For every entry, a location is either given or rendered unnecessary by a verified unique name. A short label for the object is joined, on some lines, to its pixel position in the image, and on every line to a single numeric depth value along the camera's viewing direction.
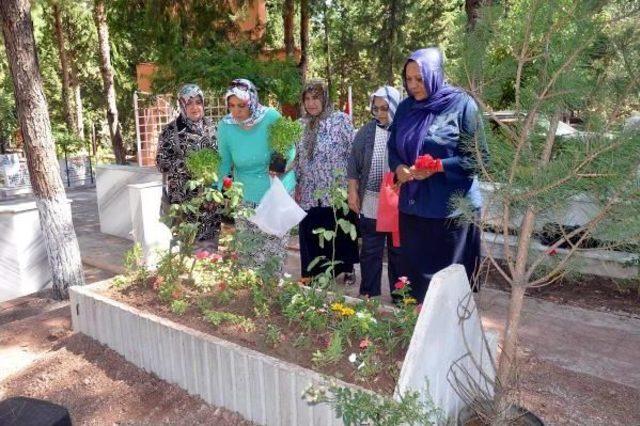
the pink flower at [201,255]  3.34
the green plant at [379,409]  1.88
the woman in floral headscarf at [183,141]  3.87
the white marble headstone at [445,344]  2.02
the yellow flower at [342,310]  2.62
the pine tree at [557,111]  1.78
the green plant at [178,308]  2.95
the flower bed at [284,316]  2.31
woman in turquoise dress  3.57
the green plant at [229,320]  2.71
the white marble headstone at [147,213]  5.18
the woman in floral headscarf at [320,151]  3.87
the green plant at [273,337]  2.53
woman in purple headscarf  2.77
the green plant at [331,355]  2.30
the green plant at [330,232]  2.80
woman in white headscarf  3.60
